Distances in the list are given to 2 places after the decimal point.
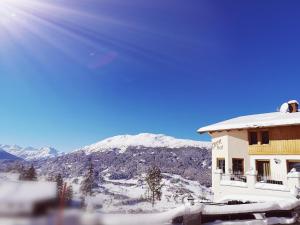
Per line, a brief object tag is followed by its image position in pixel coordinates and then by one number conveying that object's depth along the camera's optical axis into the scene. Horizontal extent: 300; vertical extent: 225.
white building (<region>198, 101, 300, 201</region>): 19.84
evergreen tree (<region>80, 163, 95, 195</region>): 74.20
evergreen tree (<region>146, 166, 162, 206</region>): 88.44
